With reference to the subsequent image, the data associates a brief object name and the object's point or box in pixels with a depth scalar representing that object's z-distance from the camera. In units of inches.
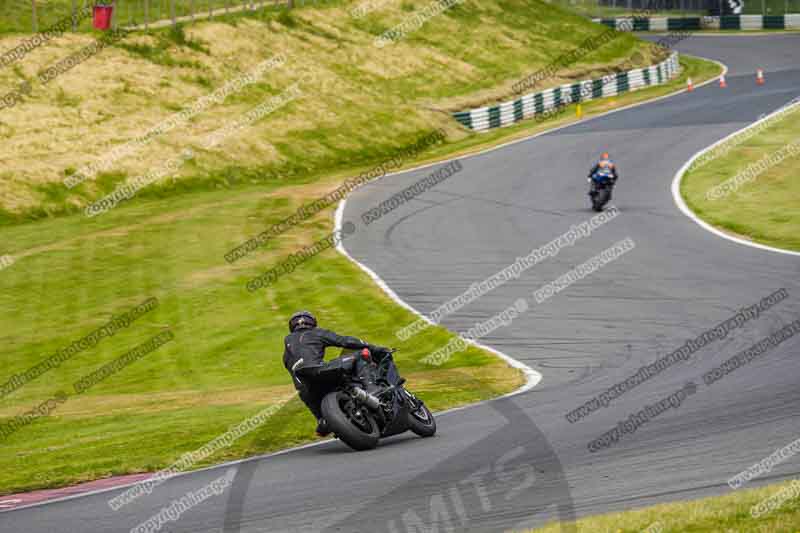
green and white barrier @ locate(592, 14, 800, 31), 2957.7
